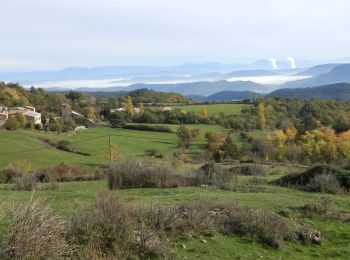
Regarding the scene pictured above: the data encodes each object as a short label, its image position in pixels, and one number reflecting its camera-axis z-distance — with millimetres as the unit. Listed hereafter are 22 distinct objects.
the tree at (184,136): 73312
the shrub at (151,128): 84588
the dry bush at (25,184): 18906
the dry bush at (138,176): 18062
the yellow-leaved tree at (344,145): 67744
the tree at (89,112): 108500
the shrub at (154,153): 60081
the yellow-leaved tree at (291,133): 81250
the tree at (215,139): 69688
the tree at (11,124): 77881
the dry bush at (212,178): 18747
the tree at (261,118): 97994
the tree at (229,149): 65188
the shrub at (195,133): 79125
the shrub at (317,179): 18203
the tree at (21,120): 82044
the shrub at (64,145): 65919
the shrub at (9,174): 29459
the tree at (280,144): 73125
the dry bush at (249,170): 29391
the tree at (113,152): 58728
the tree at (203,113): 101469
